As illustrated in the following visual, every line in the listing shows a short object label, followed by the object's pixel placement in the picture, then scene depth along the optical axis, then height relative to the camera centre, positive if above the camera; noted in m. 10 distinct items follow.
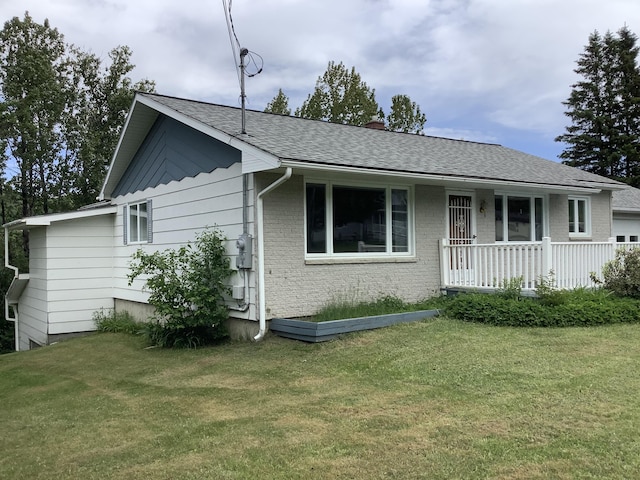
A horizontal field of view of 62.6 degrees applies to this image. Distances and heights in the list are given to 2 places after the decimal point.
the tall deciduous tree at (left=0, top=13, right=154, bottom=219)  20.48 +5.64
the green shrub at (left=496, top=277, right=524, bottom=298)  9.76 -0.88
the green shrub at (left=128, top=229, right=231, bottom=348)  8.93 -0.81
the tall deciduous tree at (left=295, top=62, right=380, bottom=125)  31.56 +8.79
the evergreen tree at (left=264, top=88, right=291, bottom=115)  33.19 +8.96
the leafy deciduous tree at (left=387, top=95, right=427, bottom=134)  32.53 +7.93
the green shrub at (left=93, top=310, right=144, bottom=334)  12.00 -1.77
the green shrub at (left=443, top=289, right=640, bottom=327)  8.70 -1.17
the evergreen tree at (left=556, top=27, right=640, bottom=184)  36.91 +9.39
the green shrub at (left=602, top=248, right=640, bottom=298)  10.10 -0.67
